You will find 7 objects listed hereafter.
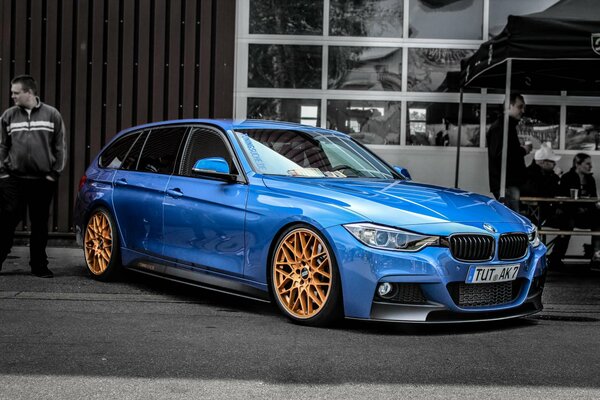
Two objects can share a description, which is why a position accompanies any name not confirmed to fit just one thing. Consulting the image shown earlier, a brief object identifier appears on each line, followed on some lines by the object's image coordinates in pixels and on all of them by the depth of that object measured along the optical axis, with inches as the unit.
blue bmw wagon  239.1
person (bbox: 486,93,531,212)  410.9
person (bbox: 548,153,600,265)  436.8
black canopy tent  361.4
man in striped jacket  350.6
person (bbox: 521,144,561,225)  442.3
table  399.9
